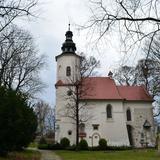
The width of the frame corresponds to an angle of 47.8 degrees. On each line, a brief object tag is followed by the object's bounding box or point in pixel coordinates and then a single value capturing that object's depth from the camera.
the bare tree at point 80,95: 23.35
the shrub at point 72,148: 22.99
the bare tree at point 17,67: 17.14
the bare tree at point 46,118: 41.16
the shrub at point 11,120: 12.39
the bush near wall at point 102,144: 23.81
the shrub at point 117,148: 23.60
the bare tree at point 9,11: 6.10
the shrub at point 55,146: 24.33
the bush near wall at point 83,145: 23.09
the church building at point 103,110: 26.62
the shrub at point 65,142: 24.70
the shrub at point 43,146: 24.67
